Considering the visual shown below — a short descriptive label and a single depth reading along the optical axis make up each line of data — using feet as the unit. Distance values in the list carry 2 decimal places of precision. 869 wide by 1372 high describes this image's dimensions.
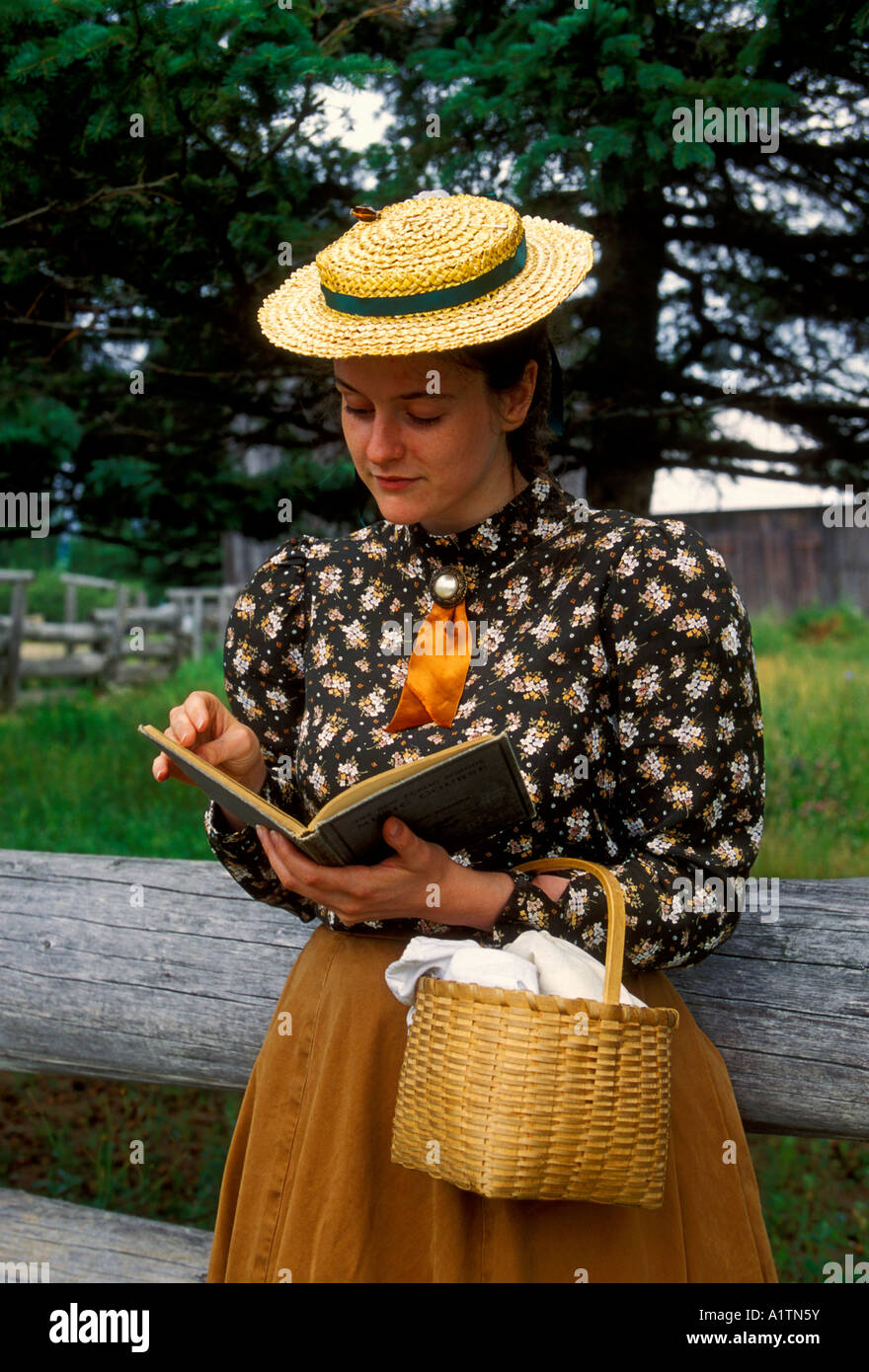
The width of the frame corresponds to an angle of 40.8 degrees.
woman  5.33
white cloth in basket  4.67
